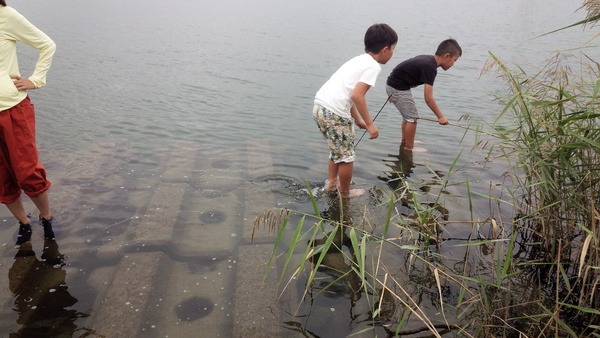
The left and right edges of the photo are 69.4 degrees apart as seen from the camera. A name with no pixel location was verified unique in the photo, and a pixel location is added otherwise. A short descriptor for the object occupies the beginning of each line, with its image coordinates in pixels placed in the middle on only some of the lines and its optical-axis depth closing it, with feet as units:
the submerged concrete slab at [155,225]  11.96
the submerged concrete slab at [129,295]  9.14
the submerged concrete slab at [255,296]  9.25
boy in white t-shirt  12.67
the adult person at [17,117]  10.23
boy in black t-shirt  17.56
